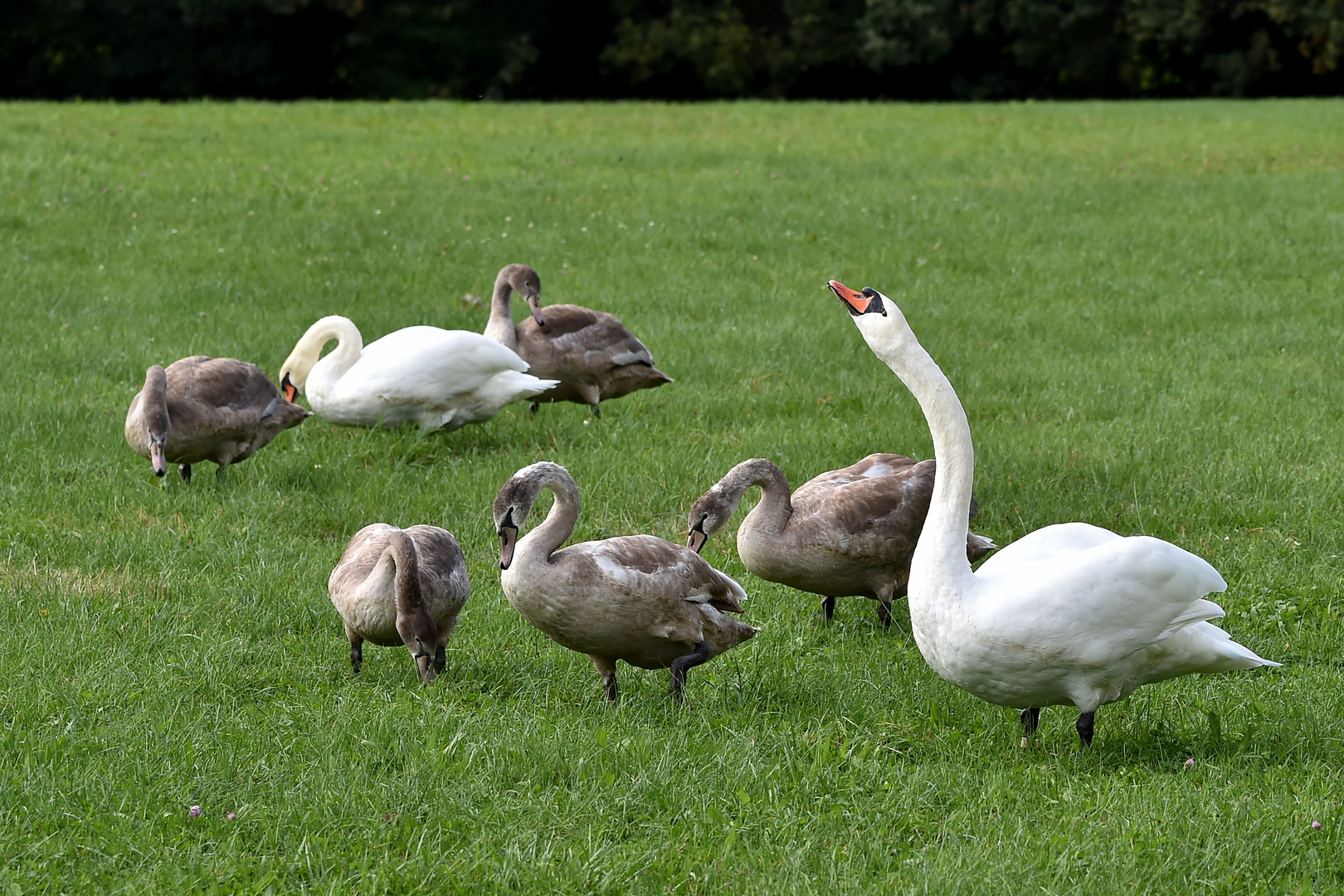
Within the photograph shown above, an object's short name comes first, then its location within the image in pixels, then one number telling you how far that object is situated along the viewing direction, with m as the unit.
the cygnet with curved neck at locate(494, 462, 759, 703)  9.77
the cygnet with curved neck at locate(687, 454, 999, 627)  11.35
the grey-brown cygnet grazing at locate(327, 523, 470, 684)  10.09
